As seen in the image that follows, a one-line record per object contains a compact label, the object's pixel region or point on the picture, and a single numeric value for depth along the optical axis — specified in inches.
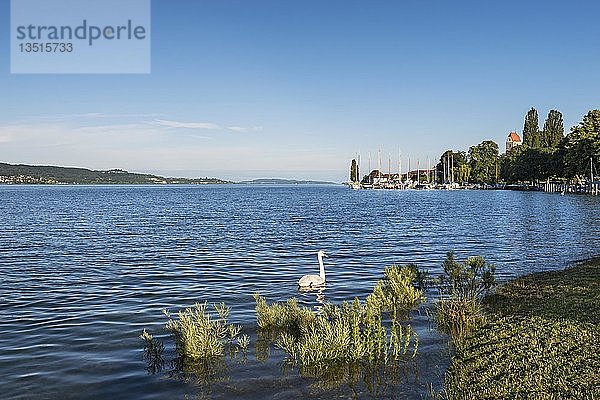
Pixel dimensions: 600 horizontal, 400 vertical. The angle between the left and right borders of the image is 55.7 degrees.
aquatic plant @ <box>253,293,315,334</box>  544.4
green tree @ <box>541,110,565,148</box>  5821.9
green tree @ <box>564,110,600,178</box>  3718.0
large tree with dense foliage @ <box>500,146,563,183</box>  4879.2
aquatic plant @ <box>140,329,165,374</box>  465.1
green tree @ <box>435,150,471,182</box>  7706.7
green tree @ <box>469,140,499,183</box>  7454.7
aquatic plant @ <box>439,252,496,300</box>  665.4
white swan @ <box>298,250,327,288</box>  782.5
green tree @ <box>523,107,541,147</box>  6136.8
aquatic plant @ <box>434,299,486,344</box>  517.0
